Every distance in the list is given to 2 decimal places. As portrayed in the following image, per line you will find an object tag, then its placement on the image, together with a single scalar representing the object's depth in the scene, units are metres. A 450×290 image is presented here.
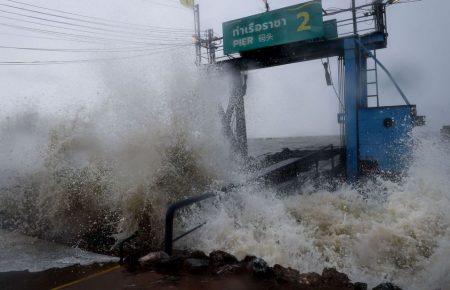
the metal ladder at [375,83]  12.47
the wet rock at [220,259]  4.46
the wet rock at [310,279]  3.84
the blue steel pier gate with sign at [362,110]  11.27
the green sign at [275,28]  12.66
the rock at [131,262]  4.59
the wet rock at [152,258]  4.54
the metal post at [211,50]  15.38
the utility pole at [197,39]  15.87
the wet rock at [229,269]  4.22
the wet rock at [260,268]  4.04
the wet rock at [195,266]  4.29
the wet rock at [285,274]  3.91
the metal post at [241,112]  15.03
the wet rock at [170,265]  4.38
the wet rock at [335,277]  3.81
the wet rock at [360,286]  3.60
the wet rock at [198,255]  4.68
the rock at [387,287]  3.51
